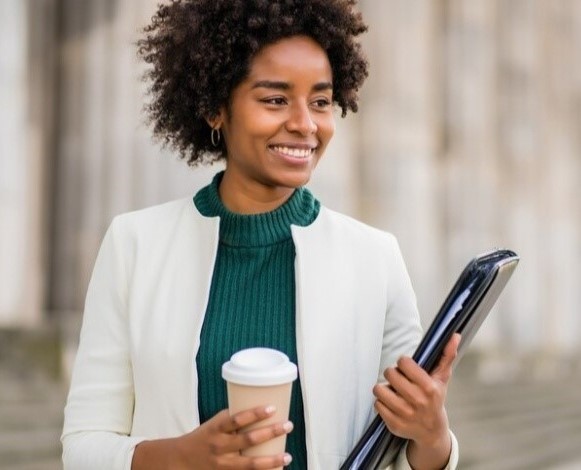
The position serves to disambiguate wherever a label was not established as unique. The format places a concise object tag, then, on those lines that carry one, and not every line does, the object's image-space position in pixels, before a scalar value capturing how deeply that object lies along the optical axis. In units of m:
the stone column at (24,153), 10.79
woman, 1.84
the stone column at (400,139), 16.34
